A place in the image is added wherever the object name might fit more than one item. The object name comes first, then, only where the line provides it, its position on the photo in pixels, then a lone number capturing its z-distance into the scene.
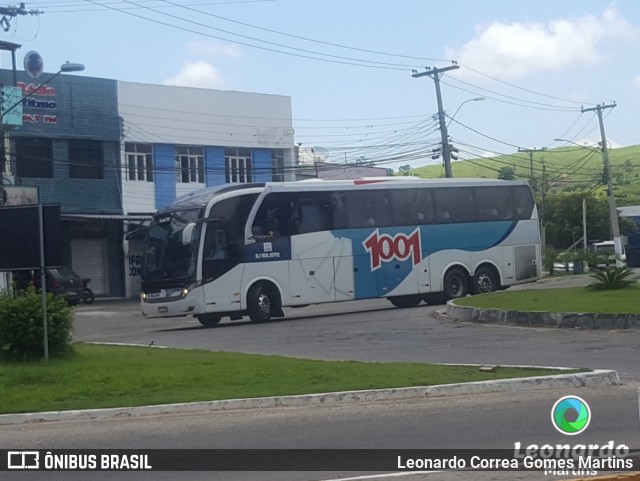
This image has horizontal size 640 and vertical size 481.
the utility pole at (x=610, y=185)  55.72
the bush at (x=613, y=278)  24.98
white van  55.75
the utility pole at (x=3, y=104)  32.59
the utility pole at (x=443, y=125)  47.62
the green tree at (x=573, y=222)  77.38
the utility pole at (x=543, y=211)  66.30
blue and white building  43.06
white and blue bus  26.20
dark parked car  38.81
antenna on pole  37.00
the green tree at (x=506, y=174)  102.91
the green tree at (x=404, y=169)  142.75
